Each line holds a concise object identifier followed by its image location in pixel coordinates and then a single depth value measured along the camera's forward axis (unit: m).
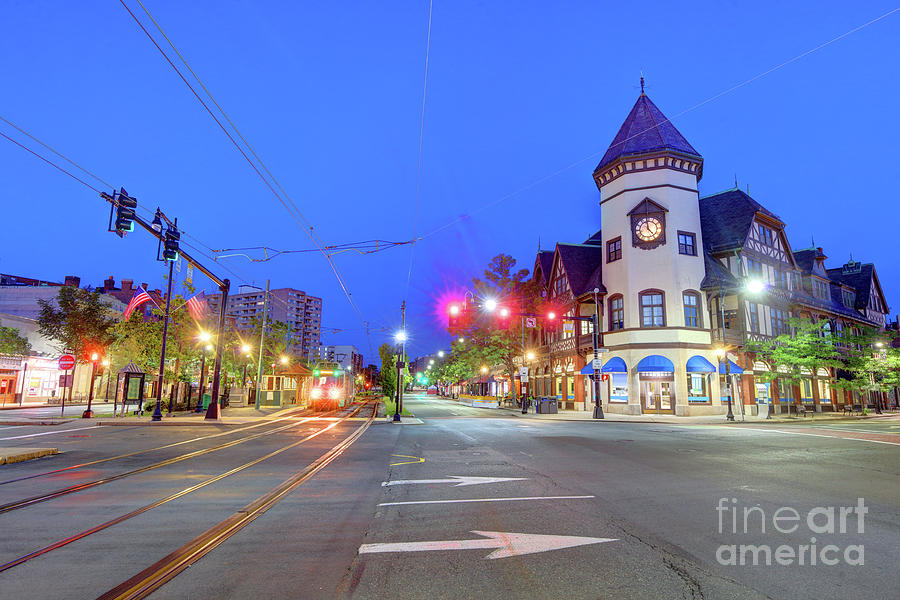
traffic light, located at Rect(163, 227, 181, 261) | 16.89
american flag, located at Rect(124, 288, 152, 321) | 28.00
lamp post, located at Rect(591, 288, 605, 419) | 32.62
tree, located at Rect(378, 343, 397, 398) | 53.44
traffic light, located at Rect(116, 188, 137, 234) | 12.83
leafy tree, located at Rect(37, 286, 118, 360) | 32.09
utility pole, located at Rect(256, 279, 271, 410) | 32.96
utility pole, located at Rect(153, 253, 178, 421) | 25.62
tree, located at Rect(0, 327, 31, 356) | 37.34
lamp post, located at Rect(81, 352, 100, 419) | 26.98
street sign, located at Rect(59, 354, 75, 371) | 24.86
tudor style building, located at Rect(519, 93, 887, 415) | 36.41
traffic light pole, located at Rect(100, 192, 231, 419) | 21.58
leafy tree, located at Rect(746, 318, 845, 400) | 34.47
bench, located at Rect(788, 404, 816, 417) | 37.54
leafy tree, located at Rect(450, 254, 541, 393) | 46.59
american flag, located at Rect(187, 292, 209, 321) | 29.42
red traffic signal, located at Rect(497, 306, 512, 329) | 48.08
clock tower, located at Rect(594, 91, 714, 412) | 36.59
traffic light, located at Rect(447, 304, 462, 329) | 49.22
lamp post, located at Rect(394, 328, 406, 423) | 27.42
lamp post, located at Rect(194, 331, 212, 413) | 30.03
